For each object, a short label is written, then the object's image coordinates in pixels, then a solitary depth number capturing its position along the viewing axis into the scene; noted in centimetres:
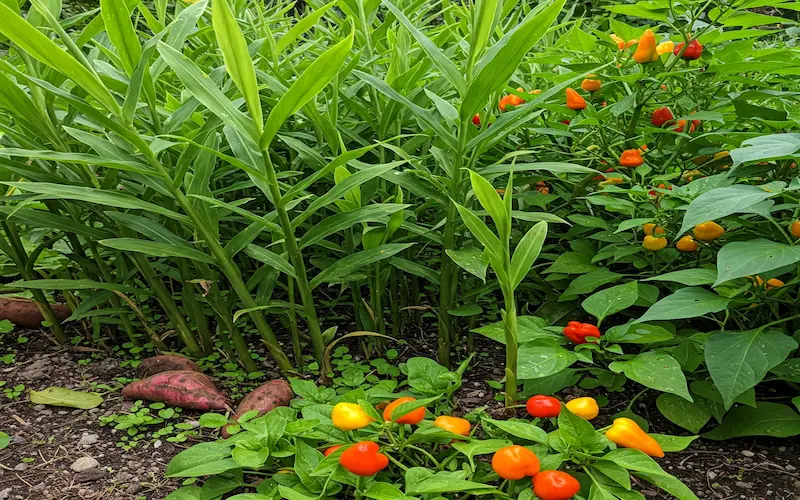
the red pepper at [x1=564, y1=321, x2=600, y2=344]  102
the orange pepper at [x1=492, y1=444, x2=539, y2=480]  82
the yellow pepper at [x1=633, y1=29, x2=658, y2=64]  124
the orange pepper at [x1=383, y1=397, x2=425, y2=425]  95
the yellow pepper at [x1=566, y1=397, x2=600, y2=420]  94
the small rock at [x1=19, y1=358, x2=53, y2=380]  142
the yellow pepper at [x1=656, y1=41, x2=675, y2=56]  129
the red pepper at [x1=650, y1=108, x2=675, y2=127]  132
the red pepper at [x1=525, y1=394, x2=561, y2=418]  95
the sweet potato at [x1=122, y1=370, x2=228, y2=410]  124
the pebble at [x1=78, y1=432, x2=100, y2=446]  118
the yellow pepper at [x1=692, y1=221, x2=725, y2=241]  110
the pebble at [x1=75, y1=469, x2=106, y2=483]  108
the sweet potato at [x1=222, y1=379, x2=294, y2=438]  119
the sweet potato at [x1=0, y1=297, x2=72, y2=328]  161
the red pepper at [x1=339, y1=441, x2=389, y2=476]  85
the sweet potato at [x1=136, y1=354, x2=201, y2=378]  136
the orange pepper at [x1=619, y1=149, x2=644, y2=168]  125
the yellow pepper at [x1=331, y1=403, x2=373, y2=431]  91
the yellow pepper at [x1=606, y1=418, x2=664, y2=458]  88
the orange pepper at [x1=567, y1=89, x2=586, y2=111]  131
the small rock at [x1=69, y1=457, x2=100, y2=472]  110
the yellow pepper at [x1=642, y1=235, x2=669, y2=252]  117
